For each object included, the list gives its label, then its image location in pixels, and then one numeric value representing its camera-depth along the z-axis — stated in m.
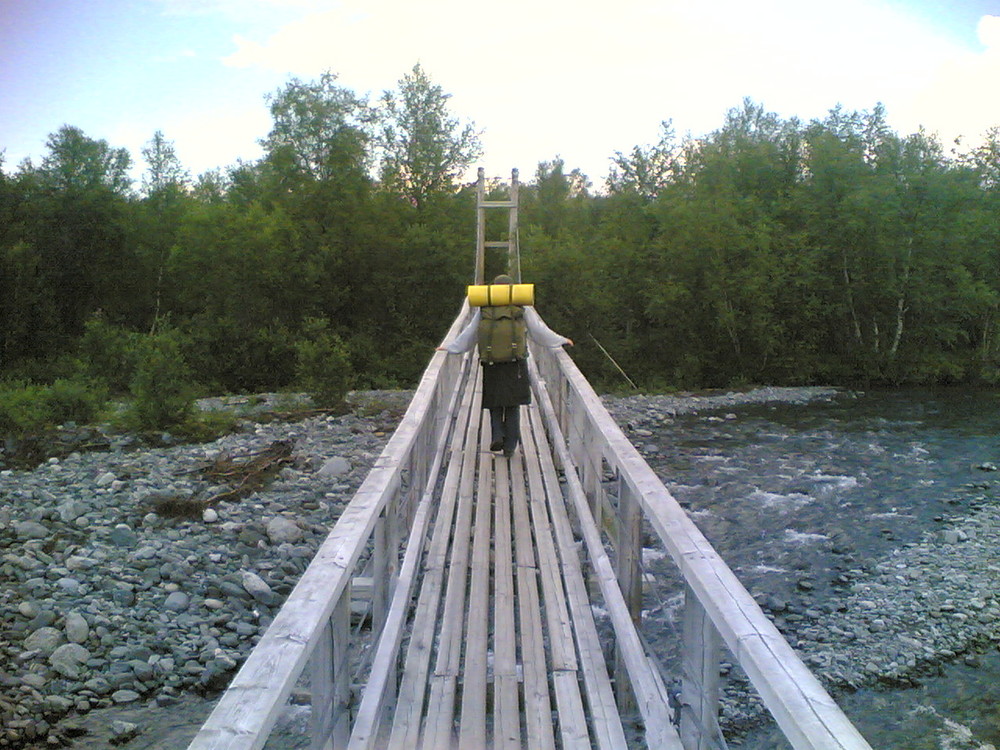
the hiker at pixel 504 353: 6.46
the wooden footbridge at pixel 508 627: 1.83
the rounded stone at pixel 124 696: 5.39
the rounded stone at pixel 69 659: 5.56
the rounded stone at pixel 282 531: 8.23
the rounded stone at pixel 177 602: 6.57
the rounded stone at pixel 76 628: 5.92
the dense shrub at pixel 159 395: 12.92
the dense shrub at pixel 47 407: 12.63
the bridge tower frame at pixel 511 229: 16.34
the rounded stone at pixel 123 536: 7.67
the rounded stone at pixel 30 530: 7.58
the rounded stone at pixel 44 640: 5.75
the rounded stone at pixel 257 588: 6.96
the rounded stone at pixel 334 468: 10.92
